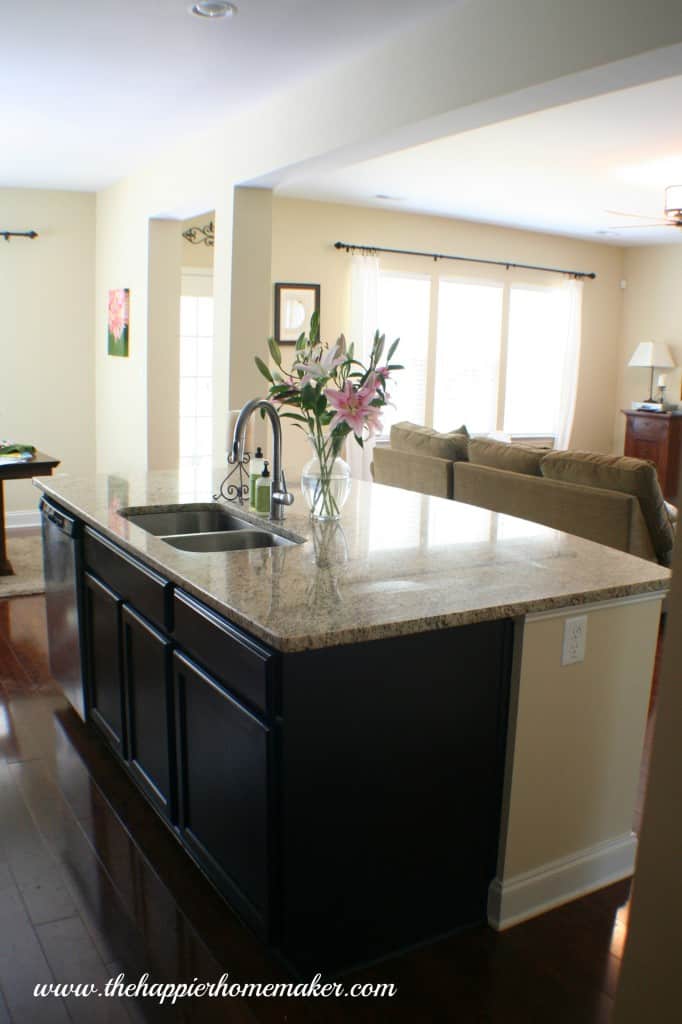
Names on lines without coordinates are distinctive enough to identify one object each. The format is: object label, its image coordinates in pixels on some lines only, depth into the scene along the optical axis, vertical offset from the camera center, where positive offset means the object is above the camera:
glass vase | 2.83 -0.44
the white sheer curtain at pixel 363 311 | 7.63 +0.31
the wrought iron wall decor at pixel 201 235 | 7.18 +0.86
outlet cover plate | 2.23 -0.72
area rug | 5.26 -1.52
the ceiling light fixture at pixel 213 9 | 3.16 +1.21
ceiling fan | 5.71 +1.00
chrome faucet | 2.80 -0.35
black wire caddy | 3.28 -0.57
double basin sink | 2.96 -0.66
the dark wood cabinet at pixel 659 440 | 8.52 -0.82
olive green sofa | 4.44 -0.74
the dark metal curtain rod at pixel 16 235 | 6.85 +0.77
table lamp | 8.80 +0.02
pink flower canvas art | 6.61 +0.13
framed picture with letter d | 7.30 +0.30
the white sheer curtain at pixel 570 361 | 9.12 -0.07
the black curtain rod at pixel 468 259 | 7.61 +0.85
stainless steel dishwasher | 3.25 -1.01
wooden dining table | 5.28 -0.82
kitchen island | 1.93 -0.91
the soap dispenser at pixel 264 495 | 3.02 -0.52
